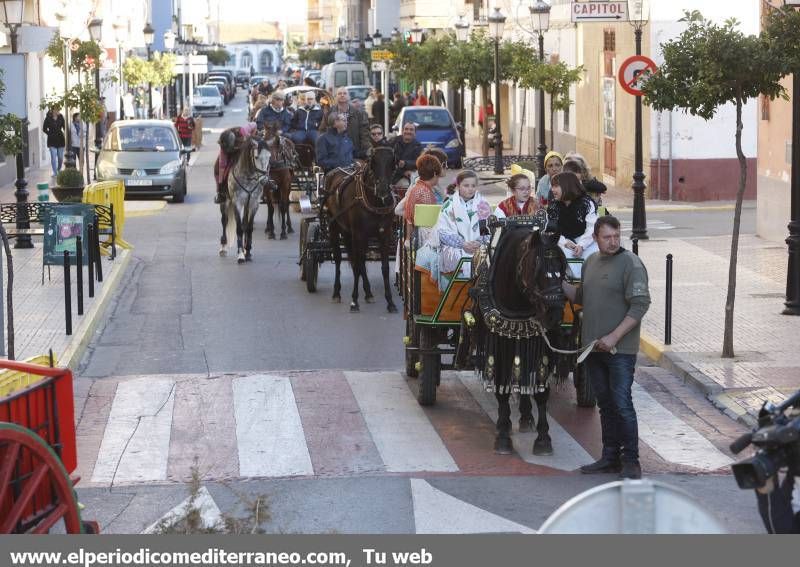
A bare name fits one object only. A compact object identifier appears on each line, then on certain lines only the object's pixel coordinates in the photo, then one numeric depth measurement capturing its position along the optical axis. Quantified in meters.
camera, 5.57
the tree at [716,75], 13.72
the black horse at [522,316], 9.93
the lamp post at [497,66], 38.66
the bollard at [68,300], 15.10
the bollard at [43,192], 24.44
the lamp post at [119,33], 45.69
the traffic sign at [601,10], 23.08
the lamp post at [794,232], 15.77
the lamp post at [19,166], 22.33
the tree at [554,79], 35.31
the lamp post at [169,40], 62.12
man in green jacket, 9.76
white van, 70.44
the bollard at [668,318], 14.37
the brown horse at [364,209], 16.89
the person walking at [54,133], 36.28
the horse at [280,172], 24.91
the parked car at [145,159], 32.34
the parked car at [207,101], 81.12
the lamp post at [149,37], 56.01
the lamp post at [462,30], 52.16
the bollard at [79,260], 16.46
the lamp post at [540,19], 33.03
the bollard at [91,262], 18.17
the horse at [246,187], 22.34
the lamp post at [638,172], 23.58
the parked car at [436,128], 41.84
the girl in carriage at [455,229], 11.86
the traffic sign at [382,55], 53.06
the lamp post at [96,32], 36.91
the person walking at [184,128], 48.97
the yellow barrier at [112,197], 22.95
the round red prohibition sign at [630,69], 22.28
